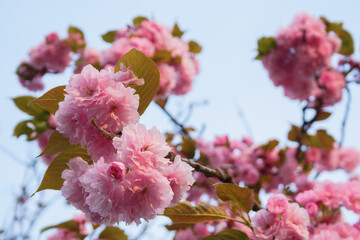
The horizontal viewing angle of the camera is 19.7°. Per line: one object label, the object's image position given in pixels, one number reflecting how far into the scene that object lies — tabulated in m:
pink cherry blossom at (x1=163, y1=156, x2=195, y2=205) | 0.75
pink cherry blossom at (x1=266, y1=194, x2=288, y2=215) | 0.83
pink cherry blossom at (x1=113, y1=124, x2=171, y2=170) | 0.74
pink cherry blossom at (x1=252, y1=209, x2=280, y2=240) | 0.82
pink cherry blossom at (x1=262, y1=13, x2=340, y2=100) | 1.93
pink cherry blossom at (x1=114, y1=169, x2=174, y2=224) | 0.74
